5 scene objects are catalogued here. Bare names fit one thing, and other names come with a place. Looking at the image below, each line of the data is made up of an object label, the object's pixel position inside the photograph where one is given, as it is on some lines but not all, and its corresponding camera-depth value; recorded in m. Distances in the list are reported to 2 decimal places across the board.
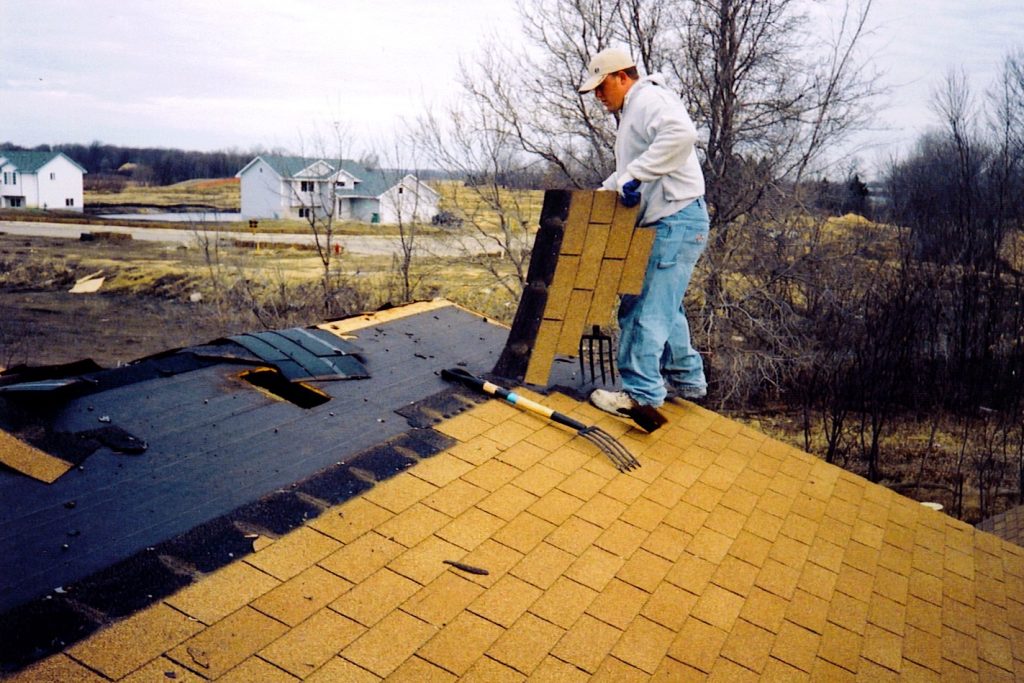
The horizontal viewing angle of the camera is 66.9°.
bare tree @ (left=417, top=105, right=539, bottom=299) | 15.67
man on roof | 3.85
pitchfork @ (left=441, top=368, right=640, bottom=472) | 3.71
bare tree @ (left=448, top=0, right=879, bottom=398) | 15.09
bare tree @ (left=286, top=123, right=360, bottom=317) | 18.94
